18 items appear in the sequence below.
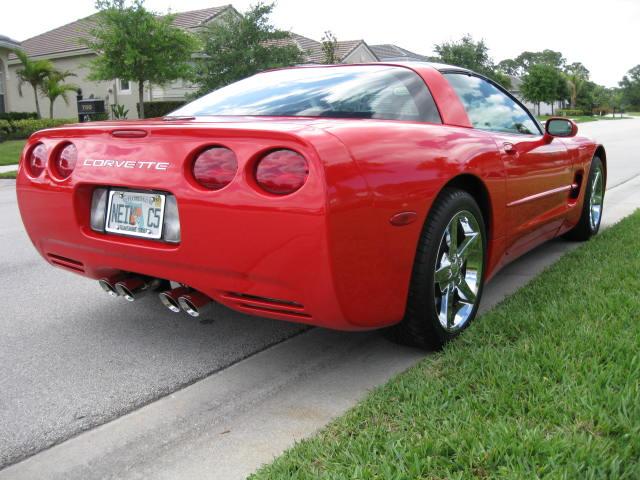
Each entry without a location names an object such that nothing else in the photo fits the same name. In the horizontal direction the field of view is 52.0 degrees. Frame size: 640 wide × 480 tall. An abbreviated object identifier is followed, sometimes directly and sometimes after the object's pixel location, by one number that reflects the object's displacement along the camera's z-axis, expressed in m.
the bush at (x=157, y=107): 28.61
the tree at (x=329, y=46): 25.98
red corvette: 2.39
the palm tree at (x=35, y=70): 28.27
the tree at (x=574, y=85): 73.94
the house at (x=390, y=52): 44.81
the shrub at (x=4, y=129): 22.91
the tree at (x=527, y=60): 127.44
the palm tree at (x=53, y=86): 27.94
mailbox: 16.91
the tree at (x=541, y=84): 57.16
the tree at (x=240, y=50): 22.89
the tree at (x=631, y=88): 125.50
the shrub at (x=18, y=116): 25.89
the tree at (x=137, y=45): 20.62
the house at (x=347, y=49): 35.81
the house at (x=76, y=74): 31.08
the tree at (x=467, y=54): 34.56
